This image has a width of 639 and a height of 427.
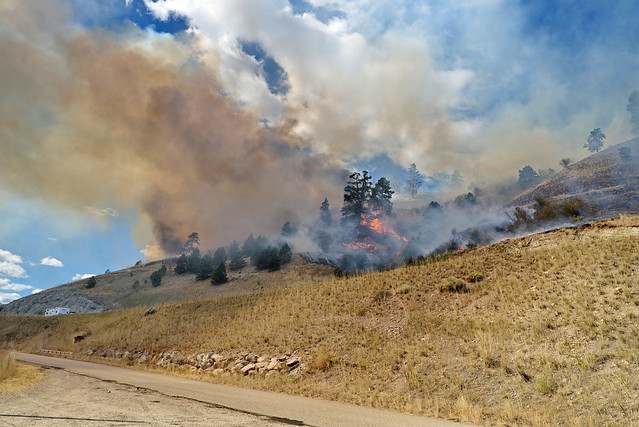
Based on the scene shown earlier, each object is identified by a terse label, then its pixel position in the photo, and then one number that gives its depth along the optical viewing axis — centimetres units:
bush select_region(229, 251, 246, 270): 7731
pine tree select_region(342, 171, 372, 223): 9400
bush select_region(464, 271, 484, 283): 2067
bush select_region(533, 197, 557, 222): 4827
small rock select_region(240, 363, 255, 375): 1830
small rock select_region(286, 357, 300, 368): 1738
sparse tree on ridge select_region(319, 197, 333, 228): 11286
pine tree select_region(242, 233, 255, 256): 9271
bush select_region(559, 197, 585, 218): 4783
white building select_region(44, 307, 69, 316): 5528
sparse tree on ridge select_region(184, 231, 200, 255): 12165
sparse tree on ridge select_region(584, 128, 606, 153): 12613
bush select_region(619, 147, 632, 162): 7932
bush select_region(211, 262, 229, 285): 6519
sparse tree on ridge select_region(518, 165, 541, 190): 13475
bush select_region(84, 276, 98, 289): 8579
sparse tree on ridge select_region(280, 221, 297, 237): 9872
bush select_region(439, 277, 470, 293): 2000
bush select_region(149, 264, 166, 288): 7694
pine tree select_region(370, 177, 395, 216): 9500
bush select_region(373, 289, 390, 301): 2244
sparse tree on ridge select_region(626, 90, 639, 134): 11427
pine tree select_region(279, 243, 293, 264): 7312
